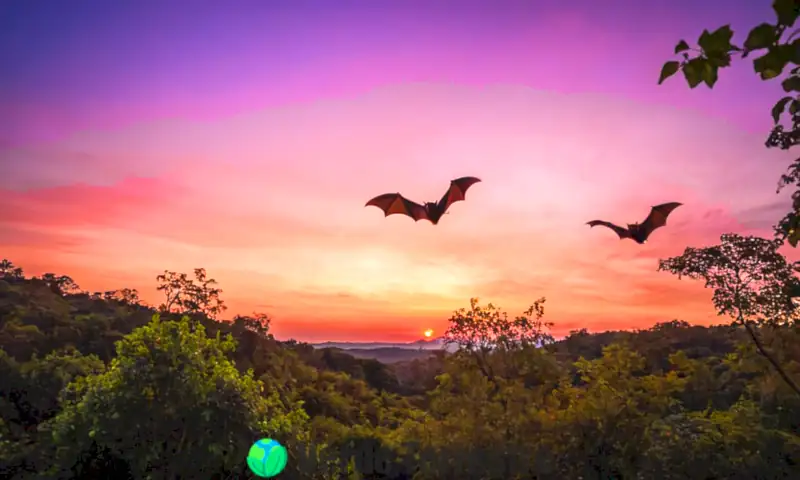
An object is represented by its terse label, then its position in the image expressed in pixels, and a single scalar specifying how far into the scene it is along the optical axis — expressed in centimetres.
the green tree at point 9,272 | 4007
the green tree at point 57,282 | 3991
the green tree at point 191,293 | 1792
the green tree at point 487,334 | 1530
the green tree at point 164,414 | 1102
